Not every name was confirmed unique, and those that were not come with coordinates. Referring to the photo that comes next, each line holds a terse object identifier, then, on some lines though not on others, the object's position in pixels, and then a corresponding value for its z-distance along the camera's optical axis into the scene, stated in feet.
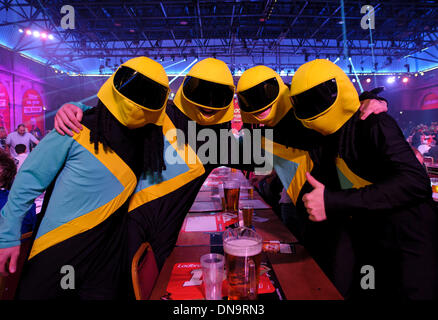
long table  3.58
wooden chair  3.57
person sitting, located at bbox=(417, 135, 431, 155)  24.46
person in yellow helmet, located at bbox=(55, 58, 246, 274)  5.23
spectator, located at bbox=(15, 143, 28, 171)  20.47
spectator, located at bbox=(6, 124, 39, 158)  25.24
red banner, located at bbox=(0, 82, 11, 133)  37.10
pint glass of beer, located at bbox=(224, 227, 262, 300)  3.16
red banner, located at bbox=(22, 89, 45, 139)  42.70
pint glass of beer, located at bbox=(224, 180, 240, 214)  6.75
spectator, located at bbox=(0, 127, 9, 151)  27.73
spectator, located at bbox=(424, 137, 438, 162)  20.38
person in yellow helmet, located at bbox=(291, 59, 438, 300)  3.76
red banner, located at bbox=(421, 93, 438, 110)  51.39
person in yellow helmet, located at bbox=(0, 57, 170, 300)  4.24
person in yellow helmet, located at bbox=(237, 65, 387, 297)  5.08
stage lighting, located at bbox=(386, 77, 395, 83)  52.95
